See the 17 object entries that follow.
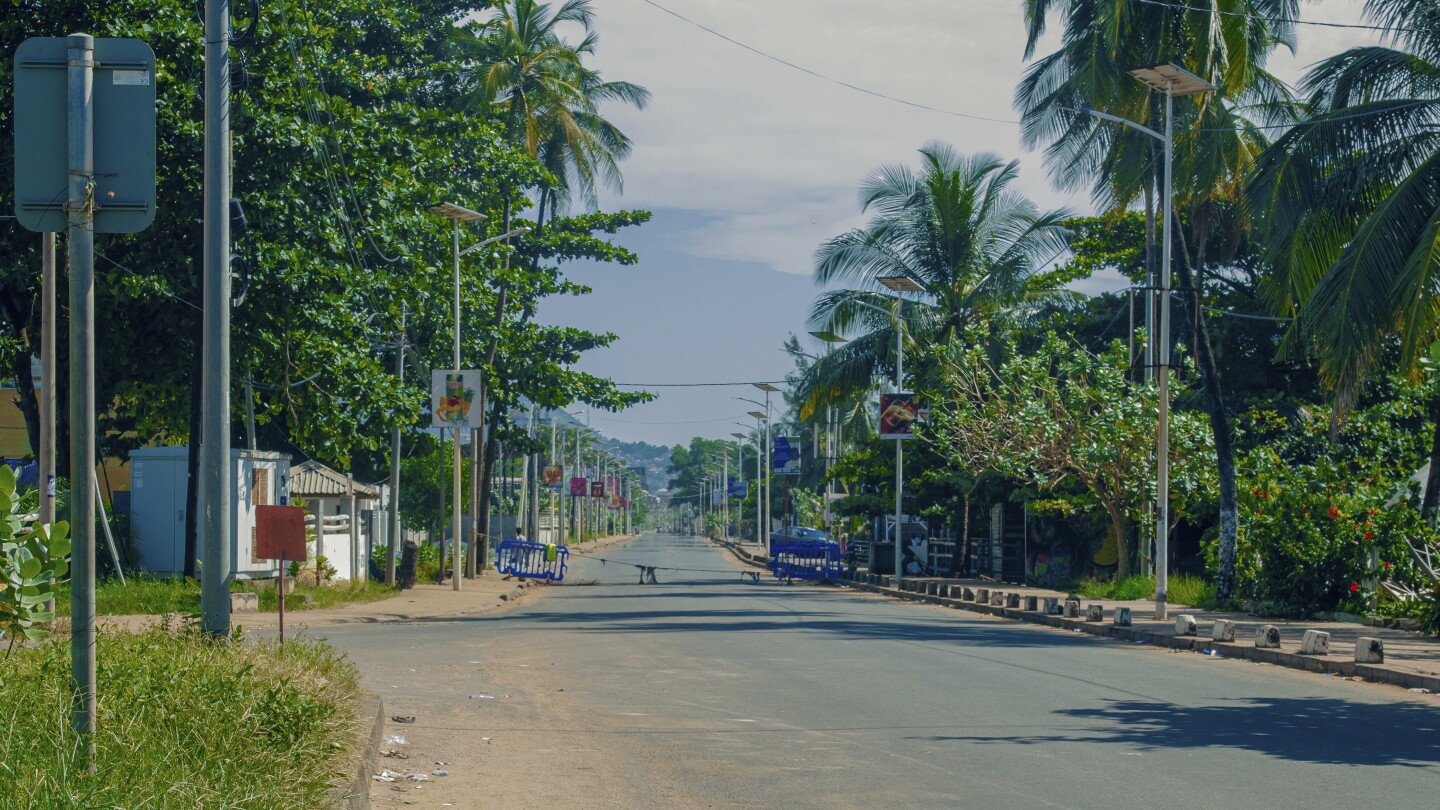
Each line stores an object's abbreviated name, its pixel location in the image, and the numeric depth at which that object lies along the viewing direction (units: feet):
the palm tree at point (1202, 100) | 80.48
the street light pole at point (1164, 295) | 71.31
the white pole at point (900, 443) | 118.93
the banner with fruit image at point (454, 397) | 99.60
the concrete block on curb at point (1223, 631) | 58.44
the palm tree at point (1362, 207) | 62.03
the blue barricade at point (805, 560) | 143.02
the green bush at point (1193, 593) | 84.17
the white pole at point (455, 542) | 106.52
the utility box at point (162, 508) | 81.15
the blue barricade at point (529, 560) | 132.77
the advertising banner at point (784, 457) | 193.16
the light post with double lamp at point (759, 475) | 248.20
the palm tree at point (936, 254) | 125.80
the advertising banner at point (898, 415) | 114.83
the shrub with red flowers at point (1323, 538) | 69.92
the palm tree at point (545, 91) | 123.75
